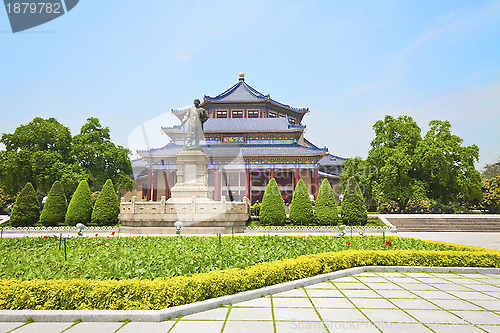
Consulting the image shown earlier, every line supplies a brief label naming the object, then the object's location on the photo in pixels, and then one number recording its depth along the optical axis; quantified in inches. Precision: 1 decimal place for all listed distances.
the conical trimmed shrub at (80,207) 892.0
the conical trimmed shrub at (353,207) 923.4
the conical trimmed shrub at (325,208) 907.4
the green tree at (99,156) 1344.7
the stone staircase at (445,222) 962.1
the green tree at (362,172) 1270.9
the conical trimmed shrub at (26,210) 889.5
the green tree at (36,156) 1253.1
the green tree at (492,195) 1589.6
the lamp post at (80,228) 560.8
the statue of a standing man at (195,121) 786.2
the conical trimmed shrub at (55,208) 897.5
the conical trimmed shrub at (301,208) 906.1
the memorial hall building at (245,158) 1550.2
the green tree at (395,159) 1210.9
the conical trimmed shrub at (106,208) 895.1
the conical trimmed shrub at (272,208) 883.4
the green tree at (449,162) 1187.1
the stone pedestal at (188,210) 741.9
